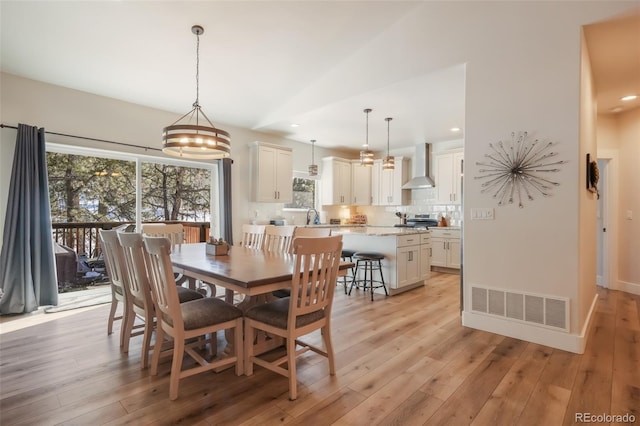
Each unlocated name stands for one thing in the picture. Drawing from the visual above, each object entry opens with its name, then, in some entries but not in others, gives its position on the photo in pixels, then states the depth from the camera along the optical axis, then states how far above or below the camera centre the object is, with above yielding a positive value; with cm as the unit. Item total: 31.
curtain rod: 361 +92
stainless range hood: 689 +91
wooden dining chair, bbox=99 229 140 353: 261 -55
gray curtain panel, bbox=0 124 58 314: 354 -20
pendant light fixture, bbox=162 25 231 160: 259 +57
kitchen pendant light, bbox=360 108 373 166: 498 +80
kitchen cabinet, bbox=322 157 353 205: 729 +66
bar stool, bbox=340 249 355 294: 485 -66
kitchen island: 457 -59
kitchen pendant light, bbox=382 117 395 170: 530 +76
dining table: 202 -41
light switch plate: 317 -4
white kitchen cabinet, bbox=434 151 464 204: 647 +66
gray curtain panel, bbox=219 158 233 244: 536 +16
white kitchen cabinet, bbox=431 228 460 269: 610 -71
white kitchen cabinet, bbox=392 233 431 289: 458 -72
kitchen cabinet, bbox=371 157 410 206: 731 +60
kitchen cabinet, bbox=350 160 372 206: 768 +59
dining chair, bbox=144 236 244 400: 198 -69
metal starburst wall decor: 288 +37
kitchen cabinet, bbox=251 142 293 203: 578 +68
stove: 675 -25
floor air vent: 280 -89
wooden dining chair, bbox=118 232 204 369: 227 -51
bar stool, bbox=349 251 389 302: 449 -81
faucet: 717 -17
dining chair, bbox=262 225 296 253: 350 -31
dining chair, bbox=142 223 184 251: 376 -24
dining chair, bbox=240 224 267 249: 389 -31
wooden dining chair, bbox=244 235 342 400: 201 -67
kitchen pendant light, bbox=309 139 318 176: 613 +76
